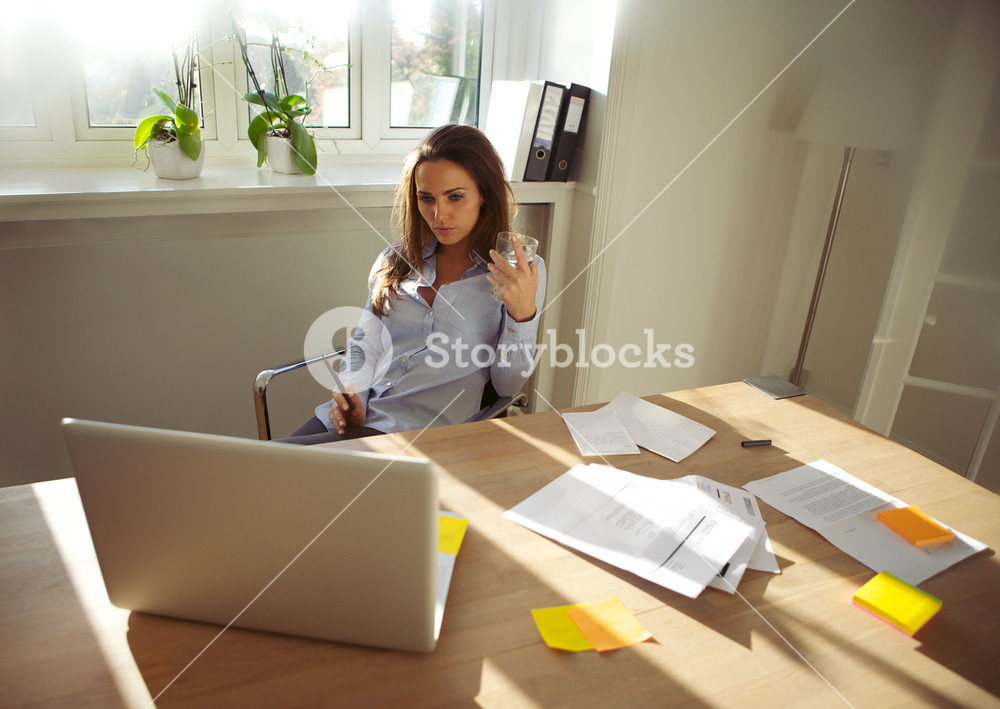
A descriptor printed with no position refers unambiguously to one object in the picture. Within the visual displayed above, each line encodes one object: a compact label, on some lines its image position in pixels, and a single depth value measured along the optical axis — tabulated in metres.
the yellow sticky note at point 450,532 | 1.01
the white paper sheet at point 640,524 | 1.01
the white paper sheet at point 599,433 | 1.32
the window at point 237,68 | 1.91
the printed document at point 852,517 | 1.06
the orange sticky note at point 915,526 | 1.09
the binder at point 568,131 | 2.17
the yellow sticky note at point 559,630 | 0.86
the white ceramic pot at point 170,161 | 1.87
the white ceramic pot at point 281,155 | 2.05
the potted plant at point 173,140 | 1.87
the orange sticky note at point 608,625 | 0.88
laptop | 0.74
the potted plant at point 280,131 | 2.02
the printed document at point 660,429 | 1.34
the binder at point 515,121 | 2.12
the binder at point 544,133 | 2.13
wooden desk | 0.79
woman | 1.65
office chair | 1.66
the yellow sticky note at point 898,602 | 0.93
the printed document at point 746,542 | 1.00
